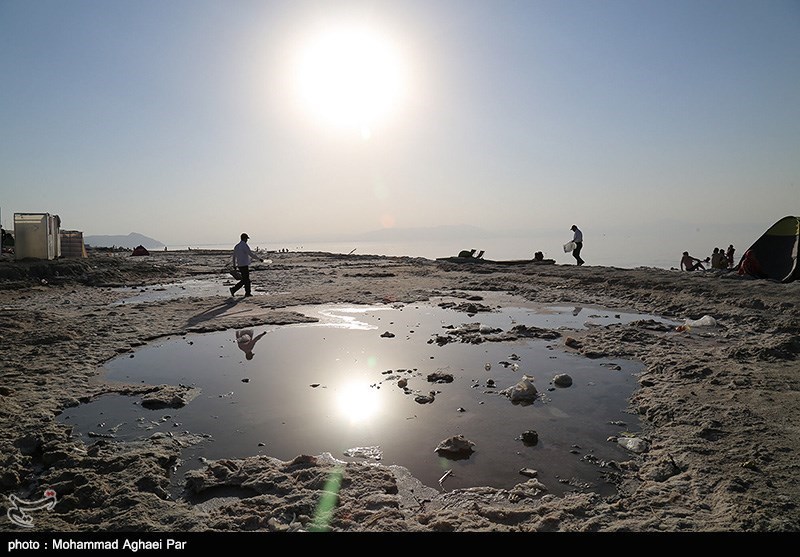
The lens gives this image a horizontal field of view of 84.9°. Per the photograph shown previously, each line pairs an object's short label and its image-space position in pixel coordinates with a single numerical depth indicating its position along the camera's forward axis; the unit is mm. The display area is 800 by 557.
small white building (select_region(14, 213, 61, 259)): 19781
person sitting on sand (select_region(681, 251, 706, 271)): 21250
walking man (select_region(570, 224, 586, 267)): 23391
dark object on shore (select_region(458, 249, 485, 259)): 30205
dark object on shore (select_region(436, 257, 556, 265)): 25075
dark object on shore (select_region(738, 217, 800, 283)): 14461
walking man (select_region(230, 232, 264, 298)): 14617
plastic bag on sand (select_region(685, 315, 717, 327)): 9696
